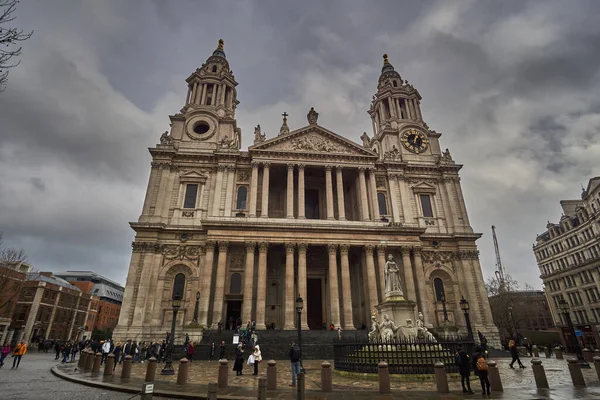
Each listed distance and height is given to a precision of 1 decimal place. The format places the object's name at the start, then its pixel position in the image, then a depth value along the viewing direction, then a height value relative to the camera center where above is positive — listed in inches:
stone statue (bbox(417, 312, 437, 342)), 531.2 +11.4
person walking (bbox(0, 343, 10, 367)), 737.3 -17.5
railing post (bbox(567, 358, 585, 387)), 418.3 -42.4
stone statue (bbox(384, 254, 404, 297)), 616.9 +105.9
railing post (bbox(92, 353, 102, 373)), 591.8 -32.7
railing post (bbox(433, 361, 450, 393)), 379.6 -42.1
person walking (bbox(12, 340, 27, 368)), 717.3 -14.4
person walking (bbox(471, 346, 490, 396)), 363.6 -34.6
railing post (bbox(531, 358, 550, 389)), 401.6 -42.4
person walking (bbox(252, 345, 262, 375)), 558.6 -24.6
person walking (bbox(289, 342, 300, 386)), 440.8 -22.3
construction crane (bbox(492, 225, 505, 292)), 3765.3 +983.2
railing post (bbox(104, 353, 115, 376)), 542.9 -32.1
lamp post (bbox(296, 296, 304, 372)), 583.0 +57.7
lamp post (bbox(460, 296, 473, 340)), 644.7 +59.6
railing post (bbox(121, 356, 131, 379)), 506.5 -36.0
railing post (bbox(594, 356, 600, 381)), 444.1 -31.7
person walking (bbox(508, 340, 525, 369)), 660.1 -21.3
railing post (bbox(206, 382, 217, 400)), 268.2 -37.6
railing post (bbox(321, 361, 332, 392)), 386.0 -41.4
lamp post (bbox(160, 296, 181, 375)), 571.4 -38.2
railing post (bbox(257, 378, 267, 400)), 293.3 -39.2
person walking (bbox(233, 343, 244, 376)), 570.3 -31.0
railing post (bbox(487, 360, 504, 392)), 381.1 -41.3
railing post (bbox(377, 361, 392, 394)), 373.4 -41.9
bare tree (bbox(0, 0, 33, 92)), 289.2 +249.3
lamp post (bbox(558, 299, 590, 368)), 639.1 +7.4
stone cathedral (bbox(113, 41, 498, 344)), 1099.3 +368.5
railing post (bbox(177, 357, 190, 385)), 450.6 -37.6
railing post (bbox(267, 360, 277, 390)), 412.5 -40.3
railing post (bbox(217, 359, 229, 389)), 428.5 -39.8
